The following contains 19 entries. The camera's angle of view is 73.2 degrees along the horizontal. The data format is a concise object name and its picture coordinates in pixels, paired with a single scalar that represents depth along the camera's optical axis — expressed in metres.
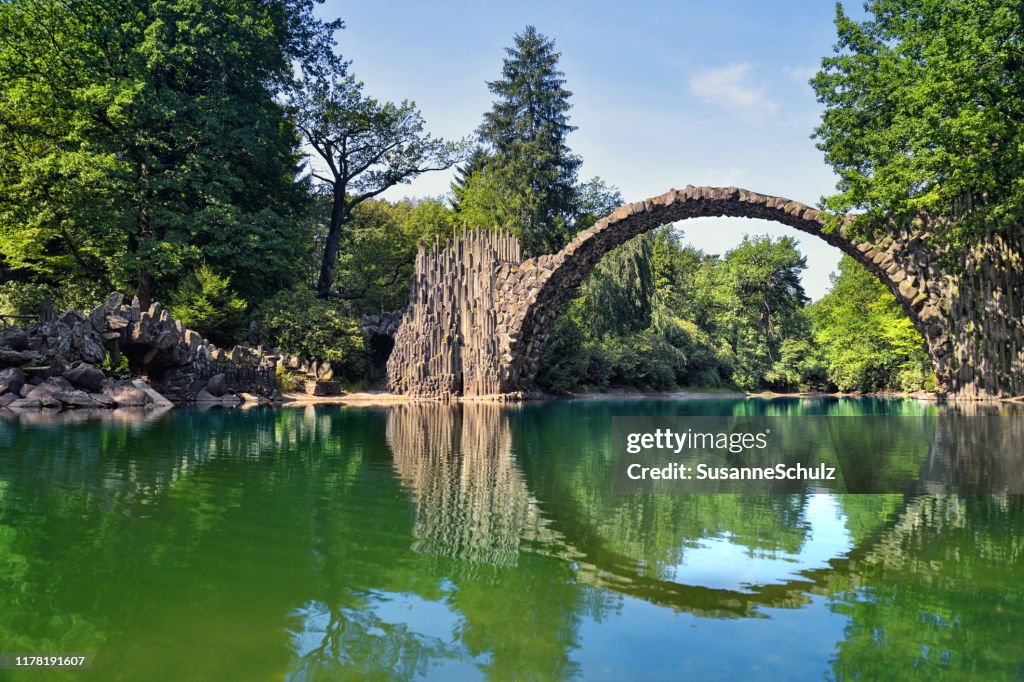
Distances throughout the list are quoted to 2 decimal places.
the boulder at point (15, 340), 17.00
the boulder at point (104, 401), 16.80
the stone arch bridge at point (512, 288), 20.59
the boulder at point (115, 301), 19.48
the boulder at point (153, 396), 17.94
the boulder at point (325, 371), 25.36
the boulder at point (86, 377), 17.39
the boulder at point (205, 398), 20.16
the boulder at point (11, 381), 16.16
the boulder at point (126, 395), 17.58
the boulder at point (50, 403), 16.05
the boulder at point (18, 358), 16.59
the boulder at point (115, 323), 18.75
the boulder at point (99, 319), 18.30
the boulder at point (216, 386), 20.80
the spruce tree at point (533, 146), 35.97
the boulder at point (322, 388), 24.25
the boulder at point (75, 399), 16.47
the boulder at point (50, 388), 16.30
